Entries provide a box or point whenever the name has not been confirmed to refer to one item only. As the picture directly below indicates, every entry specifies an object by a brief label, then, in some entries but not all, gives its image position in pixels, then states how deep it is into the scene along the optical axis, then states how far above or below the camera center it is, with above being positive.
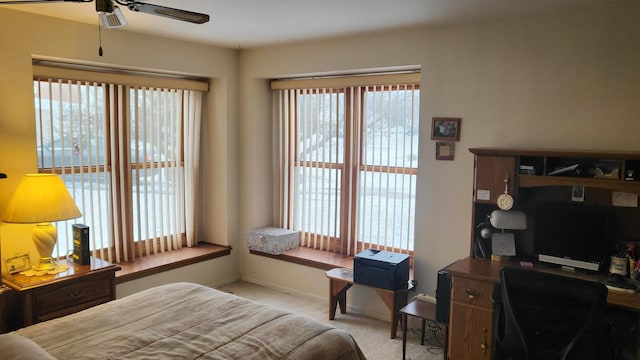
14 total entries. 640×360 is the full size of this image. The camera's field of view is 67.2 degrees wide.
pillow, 1.91 -0.81
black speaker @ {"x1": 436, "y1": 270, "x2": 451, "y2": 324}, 3.32 -0.97
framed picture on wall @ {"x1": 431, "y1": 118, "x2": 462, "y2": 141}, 3.66 +0.21
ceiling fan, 2.19 +0.67
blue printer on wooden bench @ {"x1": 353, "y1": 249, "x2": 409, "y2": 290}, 3.73 -0.90
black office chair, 2.26 -0.78
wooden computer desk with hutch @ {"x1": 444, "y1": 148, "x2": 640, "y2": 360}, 2.84 -0.23
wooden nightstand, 3.05 -0.92
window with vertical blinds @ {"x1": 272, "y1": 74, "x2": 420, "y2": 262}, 4.21 -0.05
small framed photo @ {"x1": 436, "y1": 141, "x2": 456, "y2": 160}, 3.70 +0.05
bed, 2.18 -0.88
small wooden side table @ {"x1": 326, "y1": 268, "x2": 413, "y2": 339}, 3.76 -1.12
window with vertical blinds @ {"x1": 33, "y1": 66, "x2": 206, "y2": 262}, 3.84 -0.01
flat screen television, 2.95 -0.49
